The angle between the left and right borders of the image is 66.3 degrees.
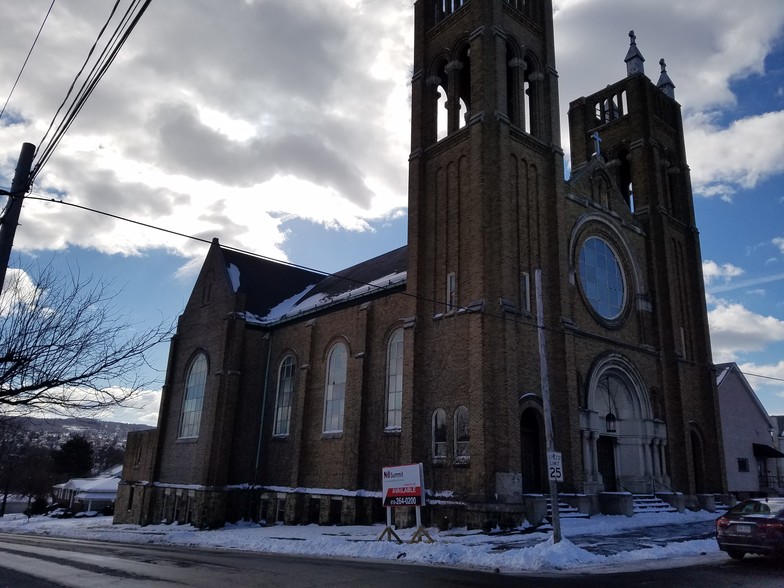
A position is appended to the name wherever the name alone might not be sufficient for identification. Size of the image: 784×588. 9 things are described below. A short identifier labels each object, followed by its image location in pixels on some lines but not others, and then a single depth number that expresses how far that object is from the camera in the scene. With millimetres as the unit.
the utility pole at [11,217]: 7766
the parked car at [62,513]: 51206
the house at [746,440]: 34594
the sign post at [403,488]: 15500
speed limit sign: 13813
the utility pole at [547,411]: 13391
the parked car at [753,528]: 11453
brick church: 20156
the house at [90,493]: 56750
